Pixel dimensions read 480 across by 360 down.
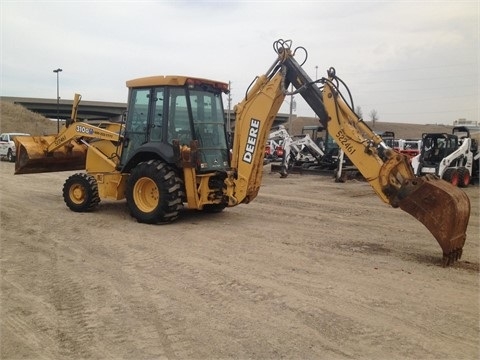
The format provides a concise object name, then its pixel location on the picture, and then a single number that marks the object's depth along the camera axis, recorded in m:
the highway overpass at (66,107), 75.94
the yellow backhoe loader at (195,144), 7.44
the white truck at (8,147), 26.98
